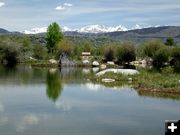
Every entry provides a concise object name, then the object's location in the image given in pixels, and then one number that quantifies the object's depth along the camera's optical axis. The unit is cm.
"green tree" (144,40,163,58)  8224
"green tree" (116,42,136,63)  8176
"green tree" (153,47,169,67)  7375
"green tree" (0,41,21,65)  7794
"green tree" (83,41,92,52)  10919
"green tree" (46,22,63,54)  8969
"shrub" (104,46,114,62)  8581
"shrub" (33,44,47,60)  8800
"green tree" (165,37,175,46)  10185
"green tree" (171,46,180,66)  7700
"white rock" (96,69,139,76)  4688
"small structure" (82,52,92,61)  8994
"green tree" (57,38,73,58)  8331
